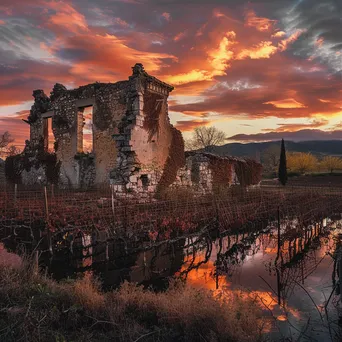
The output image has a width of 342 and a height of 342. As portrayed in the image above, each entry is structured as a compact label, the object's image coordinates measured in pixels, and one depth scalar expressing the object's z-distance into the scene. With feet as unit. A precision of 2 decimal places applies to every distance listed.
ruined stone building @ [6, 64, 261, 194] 50.55
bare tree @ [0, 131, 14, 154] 135.03
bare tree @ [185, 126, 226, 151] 204.44
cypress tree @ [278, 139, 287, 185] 139.64
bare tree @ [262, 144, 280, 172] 194.86
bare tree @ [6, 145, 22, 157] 129.23
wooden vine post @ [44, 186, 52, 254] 28.25
